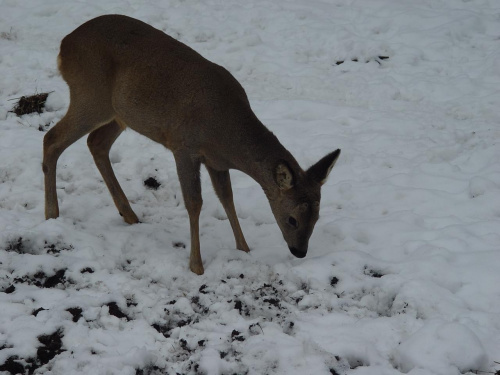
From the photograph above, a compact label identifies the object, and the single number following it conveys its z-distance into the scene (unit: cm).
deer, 1070
